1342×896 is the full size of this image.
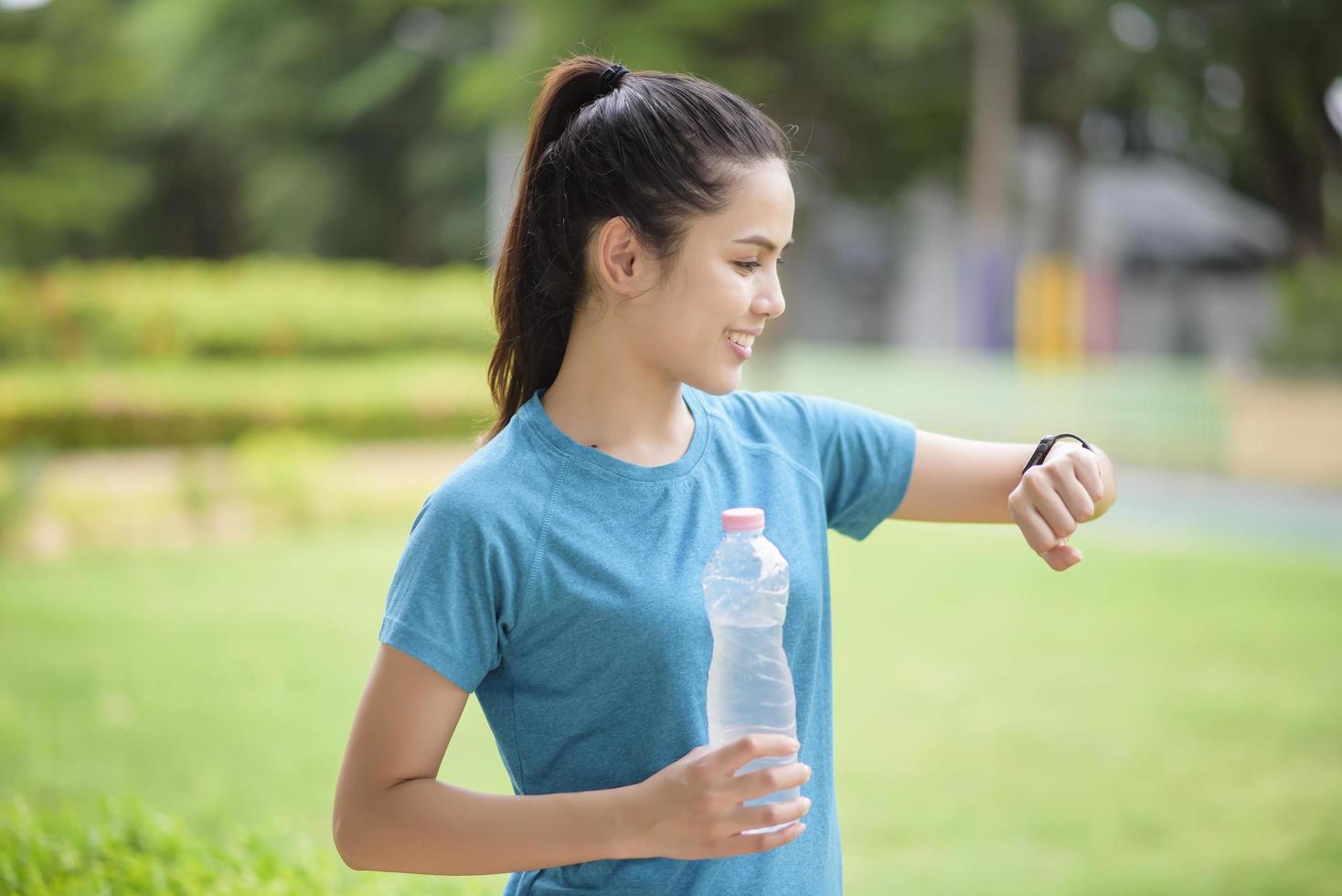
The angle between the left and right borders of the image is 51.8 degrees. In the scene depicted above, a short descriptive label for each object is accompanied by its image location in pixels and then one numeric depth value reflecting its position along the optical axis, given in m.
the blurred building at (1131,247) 22.78
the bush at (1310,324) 11.76
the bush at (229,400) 11.51
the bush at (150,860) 3.06
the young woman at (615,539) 1.48
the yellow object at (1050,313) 14.93
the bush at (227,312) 12.48
